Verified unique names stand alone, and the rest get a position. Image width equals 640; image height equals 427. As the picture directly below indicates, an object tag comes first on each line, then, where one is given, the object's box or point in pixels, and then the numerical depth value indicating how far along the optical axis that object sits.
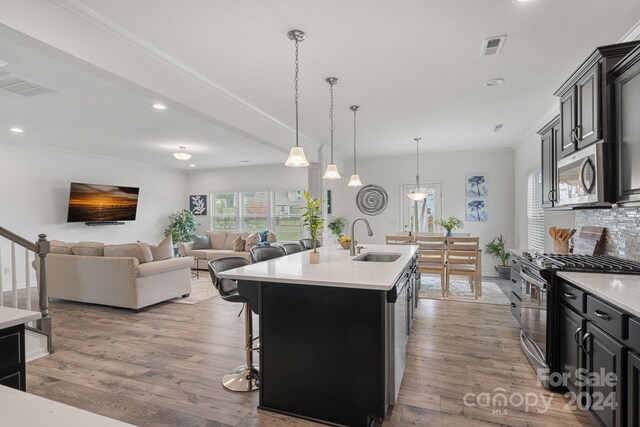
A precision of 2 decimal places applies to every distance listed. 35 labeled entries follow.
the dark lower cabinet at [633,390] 1.50
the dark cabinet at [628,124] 2.02
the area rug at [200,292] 5.18
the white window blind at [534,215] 5.09
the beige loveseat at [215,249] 7.92
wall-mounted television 6.97
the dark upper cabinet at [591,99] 2.29
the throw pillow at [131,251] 4.60
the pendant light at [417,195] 6.12
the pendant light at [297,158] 3.09
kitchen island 1.99
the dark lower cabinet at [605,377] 1.63
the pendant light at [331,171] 3.61
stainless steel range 2.43
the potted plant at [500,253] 6.62
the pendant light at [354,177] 4.29
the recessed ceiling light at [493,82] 3.47
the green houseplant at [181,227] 9.08
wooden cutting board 3.10
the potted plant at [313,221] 2.68
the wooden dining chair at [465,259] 5.18
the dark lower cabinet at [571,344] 2.10
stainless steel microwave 2.30
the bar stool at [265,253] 3.43
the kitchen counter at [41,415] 0.71
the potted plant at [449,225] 5.94
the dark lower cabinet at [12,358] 1.24
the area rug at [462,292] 5.10
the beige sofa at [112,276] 4.51
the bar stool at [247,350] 2.54
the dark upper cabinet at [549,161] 3.40
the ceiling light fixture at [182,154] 6.52
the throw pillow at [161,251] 4.96
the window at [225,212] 9.70
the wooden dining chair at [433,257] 5.30
